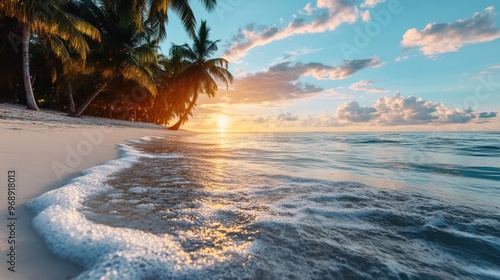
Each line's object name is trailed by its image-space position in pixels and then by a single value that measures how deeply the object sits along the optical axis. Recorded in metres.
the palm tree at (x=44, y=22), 9.01
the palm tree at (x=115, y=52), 15.52
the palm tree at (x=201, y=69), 22.77
